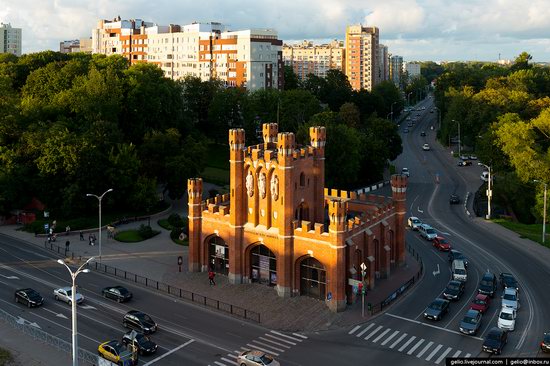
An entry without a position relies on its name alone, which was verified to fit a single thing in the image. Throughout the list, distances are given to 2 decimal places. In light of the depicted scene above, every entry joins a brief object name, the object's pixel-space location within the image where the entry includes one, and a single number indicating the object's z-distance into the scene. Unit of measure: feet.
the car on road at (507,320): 152.76
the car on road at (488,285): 178.60
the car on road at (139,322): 150.10
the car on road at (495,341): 138.51
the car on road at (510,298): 164.07
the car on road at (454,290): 175.22
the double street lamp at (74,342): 116.61
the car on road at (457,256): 209.51
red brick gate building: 172.14
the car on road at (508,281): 184.65
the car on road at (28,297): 167.32
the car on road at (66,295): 170.35
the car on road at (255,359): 129.70
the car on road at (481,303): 164.53
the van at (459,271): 192.13
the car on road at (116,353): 131.34
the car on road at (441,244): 228.02
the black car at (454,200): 310.98
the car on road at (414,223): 259.76
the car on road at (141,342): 138.41
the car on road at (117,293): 172.24
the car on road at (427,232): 244.22
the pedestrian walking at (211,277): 188.34
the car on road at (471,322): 150.20
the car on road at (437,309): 159.84
